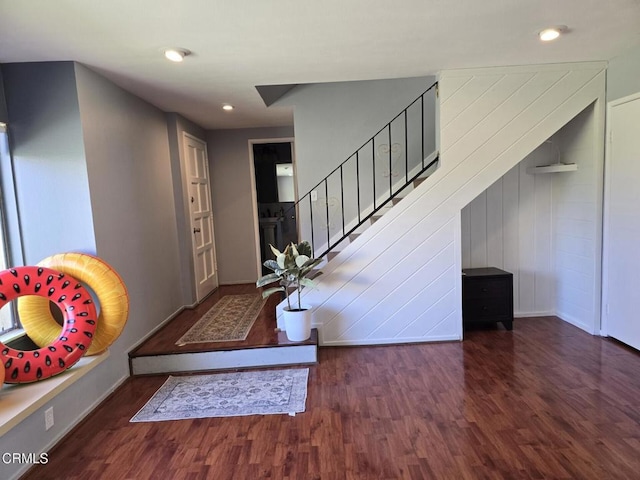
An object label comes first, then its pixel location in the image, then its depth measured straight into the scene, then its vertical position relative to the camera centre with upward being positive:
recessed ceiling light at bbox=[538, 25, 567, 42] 2.60 +1.08
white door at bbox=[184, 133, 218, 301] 4.97 -0.10
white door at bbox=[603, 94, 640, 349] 3.21 -0.33
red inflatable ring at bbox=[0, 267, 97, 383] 2.25 -0.67
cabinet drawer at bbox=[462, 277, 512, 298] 3.87 -0.92
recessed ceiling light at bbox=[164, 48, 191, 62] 2.64 +1.08
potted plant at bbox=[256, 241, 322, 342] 3.37 -0.64
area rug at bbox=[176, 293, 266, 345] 3.65 -1.20
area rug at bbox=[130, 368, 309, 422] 2.68 -1.39
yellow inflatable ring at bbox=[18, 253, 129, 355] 2.62 -0.60
